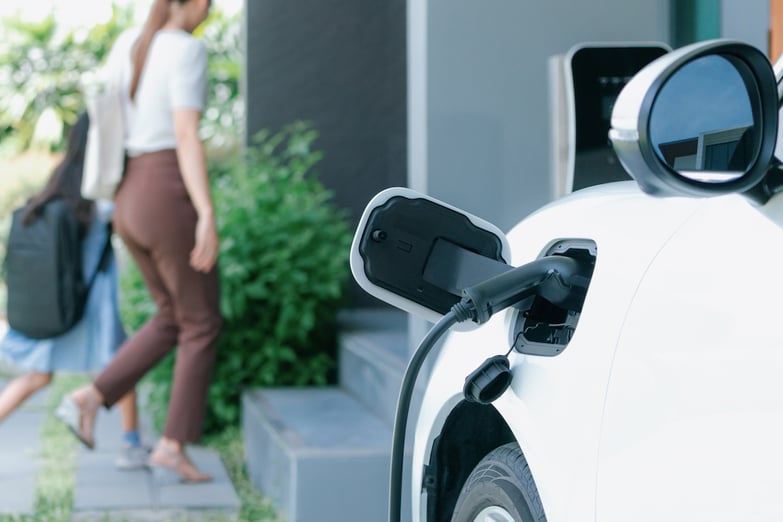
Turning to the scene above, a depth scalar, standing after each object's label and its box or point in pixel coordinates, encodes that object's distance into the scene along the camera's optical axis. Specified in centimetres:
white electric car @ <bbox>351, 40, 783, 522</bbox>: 131
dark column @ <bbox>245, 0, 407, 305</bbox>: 762
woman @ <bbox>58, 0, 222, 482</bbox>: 463
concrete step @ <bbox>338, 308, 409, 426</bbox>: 478
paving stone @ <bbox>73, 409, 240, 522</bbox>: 448
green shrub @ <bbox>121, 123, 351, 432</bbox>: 582
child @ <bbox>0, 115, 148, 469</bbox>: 518
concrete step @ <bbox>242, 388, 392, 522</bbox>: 395
